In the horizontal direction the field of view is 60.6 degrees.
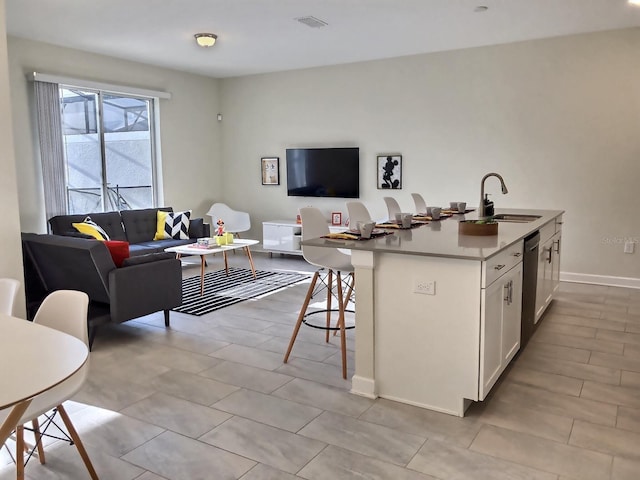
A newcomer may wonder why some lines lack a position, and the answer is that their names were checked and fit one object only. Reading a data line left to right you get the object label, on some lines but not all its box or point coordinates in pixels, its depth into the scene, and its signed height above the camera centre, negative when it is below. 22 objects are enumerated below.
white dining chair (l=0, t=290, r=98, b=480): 2.09 -0.78
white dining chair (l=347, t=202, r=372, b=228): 4.79 -0.31
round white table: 1.53 -0.56
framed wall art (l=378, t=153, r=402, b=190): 7.04 +0.06
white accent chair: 8.05 -0.56
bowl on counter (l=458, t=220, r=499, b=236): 3.49 -0.34
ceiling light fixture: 5.66 +1.45
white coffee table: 5.81 -0.76
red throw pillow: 4.27 -0.55
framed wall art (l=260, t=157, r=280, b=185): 8.13 +0.13
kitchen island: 2.85 -0.77
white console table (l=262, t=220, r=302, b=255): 7.66 -0.82
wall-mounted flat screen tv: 7.39 +0.08
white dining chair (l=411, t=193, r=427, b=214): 5.70 -0.28
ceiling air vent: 5.12 +1.49
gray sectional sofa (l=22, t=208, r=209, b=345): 4.09 -0.76
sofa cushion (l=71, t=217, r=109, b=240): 6.06 -0.53
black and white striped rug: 5.32 -1.19
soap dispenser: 4.10 -0.25
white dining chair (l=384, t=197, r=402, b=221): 5.70 -0.31
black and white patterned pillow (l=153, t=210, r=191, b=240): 7.18 -0.60
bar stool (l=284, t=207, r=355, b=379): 3.50 -0.55
